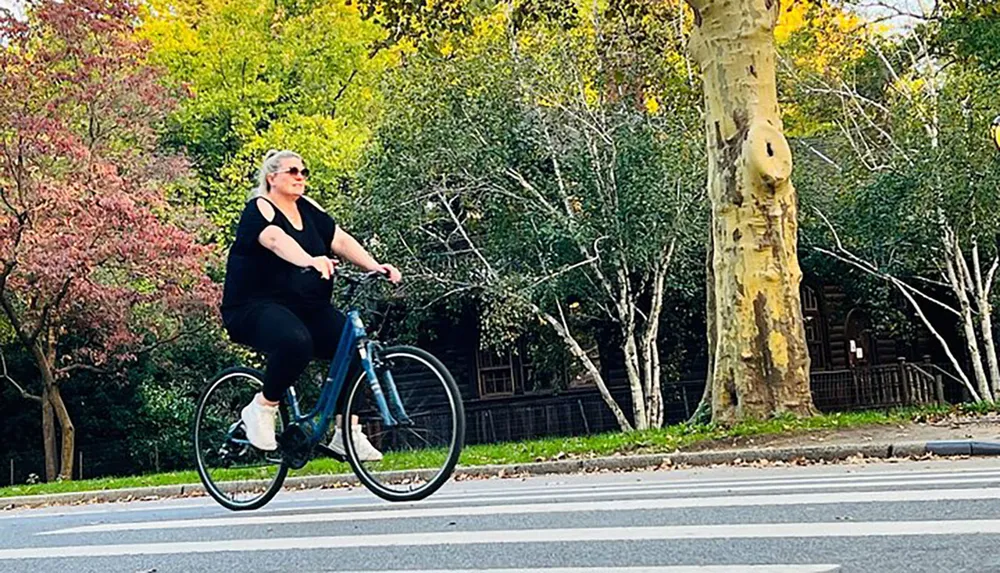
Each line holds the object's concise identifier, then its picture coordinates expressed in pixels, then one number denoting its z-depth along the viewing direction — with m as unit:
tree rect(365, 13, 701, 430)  21.67
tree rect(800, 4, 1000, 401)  21.09
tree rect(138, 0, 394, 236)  32.50
